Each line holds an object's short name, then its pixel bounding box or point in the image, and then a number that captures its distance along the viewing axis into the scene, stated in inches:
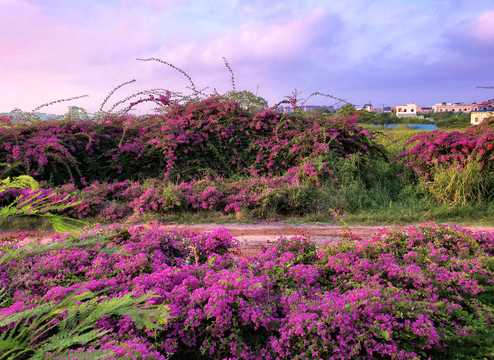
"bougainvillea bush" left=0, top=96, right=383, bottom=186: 282.0
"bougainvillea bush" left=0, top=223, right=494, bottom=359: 71.4
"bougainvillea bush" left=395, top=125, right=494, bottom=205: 228.7
